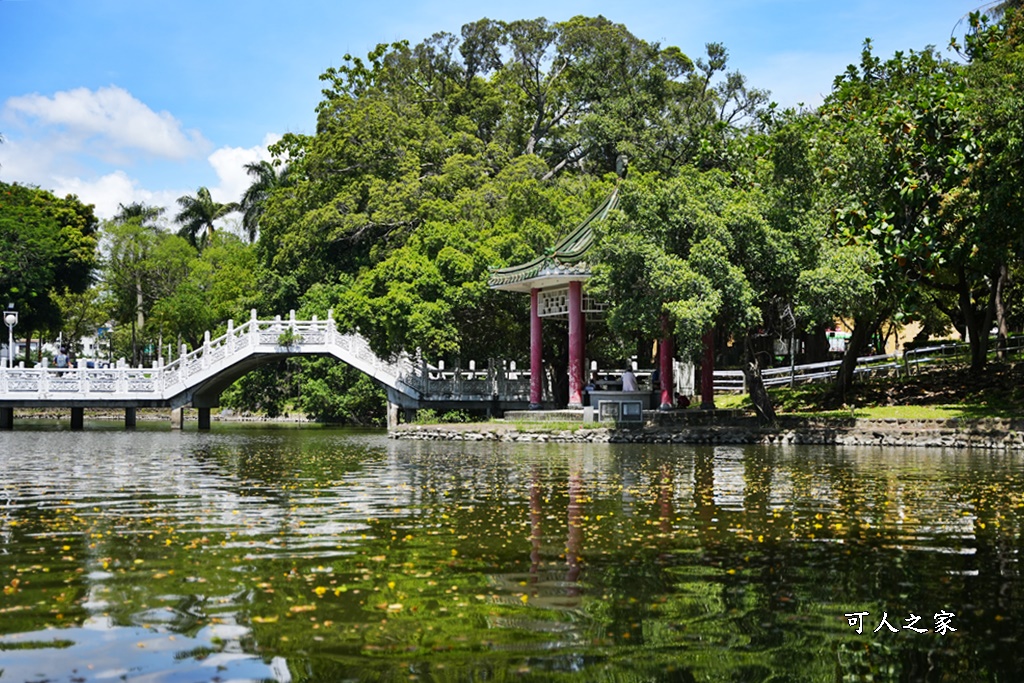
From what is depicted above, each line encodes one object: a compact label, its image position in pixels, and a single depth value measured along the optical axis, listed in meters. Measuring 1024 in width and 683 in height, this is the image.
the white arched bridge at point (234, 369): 40.84
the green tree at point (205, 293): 61.44
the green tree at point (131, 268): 64.25
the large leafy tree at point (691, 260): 27.25
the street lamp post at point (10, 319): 40.66
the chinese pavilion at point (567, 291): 34.81
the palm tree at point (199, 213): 75.38
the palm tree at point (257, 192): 68.88
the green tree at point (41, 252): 53.53
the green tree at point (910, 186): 25.53
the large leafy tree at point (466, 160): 39.38
